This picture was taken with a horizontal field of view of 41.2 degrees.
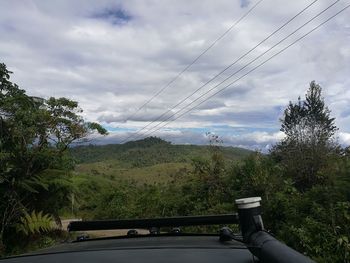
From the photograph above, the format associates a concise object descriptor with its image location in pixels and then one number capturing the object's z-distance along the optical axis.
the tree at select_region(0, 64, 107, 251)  11.37
